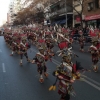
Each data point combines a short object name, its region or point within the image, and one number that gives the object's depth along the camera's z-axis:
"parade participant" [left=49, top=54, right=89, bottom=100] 3.09
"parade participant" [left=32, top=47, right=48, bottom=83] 4.90
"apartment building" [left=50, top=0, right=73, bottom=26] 24.23
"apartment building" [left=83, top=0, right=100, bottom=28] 18.06
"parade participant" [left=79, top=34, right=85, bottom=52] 9.96
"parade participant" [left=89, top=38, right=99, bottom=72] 5.63
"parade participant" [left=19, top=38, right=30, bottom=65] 7.56
